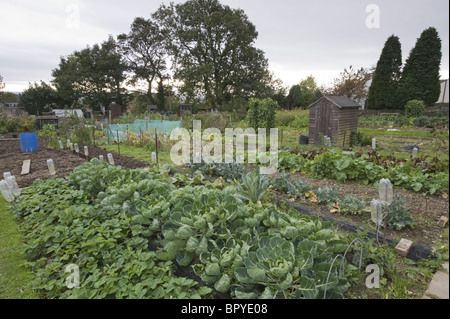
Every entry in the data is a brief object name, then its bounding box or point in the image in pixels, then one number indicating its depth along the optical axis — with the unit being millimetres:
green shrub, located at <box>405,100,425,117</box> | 18236
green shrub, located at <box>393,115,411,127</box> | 15977
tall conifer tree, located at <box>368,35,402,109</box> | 20000
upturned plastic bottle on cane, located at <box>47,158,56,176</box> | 4375
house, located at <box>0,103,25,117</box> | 28505
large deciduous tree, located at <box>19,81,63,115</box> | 27047
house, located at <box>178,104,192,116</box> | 23353
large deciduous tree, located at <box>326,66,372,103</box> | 22094
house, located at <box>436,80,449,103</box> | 22416
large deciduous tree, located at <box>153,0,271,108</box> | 24281
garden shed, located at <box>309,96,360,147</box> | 8891
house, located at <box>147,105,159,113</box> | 28769
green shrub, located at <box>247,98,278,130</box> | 11617
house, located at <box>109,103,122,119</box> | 27059
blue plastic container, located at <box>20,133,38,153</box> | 8430
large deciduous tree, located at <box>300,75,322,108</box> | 25484
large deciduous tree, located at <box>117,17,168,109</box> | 29297
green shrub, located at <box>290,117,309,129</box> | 16188
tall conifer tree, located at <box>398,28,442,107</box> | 17938
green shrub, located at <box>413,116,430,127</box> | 15408
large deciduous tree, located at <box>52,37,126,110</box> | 27922
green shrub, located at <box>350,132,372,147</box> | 9148
